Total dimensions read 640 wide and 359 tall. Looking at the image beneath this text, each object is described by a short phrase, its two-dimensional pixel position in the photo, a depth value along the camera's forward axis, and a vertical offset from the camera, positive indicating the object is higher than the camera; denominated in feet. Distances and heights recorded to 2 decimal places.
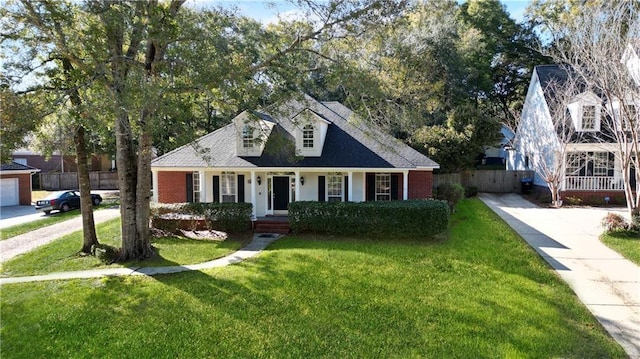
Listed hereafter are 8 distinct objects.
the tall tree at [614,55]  40.04 +12.28
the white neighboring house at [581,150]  66.85 +2.72
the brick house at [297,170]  51.96 -0.42
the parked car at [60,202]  67.01 -6.06
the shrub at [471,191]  79.71 -5.50
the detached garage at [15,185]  76.74 -3.12
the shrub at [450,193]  60.22 -4.56
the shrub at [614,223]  42.80 -6.97
